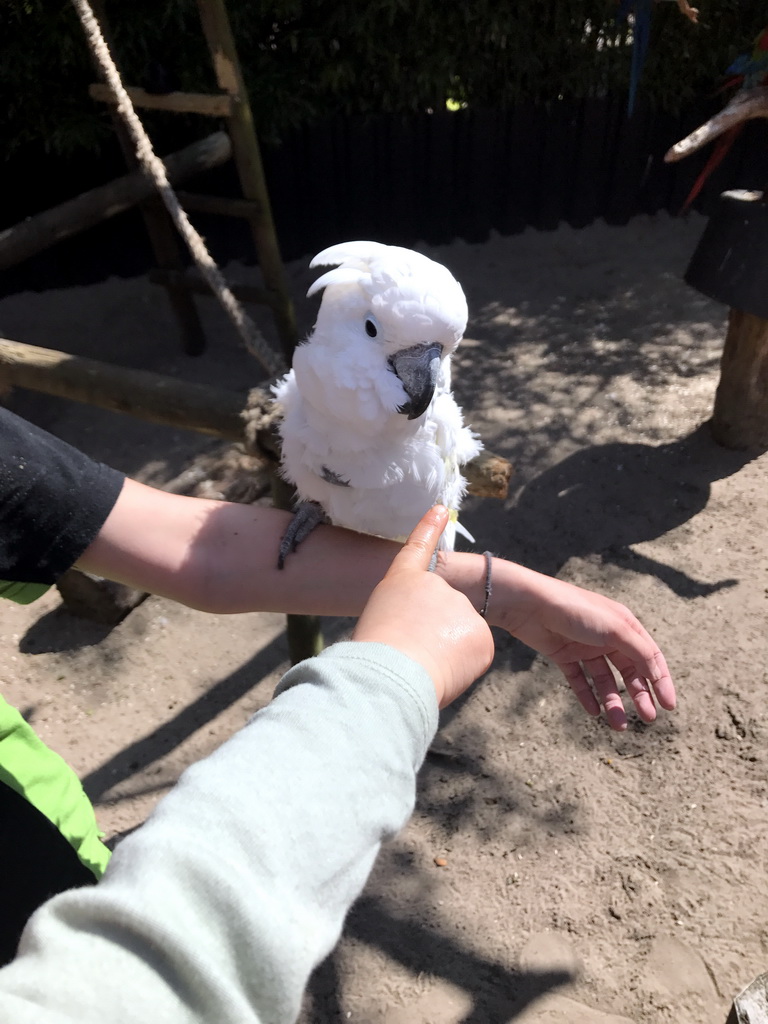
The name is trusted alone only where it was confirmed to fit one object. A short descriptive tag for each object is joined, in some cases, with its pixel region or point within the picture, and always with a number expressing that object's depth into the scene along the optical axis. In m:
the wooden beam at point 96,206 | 0.95
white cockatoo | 0.42
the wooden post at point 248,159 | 0.90
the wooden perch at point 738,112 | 0.78
